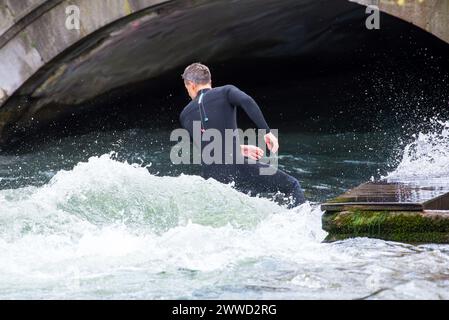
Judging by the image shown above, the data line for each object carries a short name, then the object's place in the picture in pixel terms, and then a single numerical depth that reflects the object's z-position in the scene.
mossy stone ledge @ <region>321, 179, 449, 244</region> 12.90
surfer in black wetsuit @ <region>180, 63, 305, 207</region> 16.94
